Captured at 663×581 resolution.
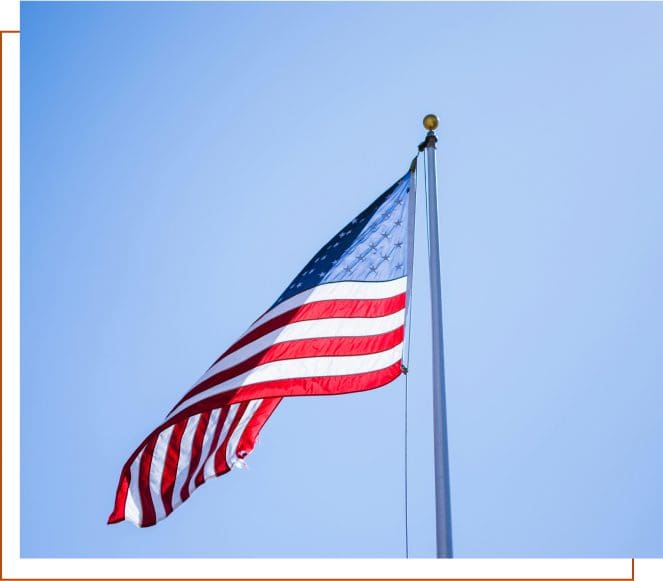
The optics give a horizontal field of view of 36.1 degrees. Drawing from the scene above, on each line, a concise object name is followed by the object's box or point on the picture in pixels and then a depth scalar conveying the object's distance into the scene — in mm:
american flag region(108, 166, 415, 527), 11234
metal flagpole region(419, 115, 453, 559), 9367
